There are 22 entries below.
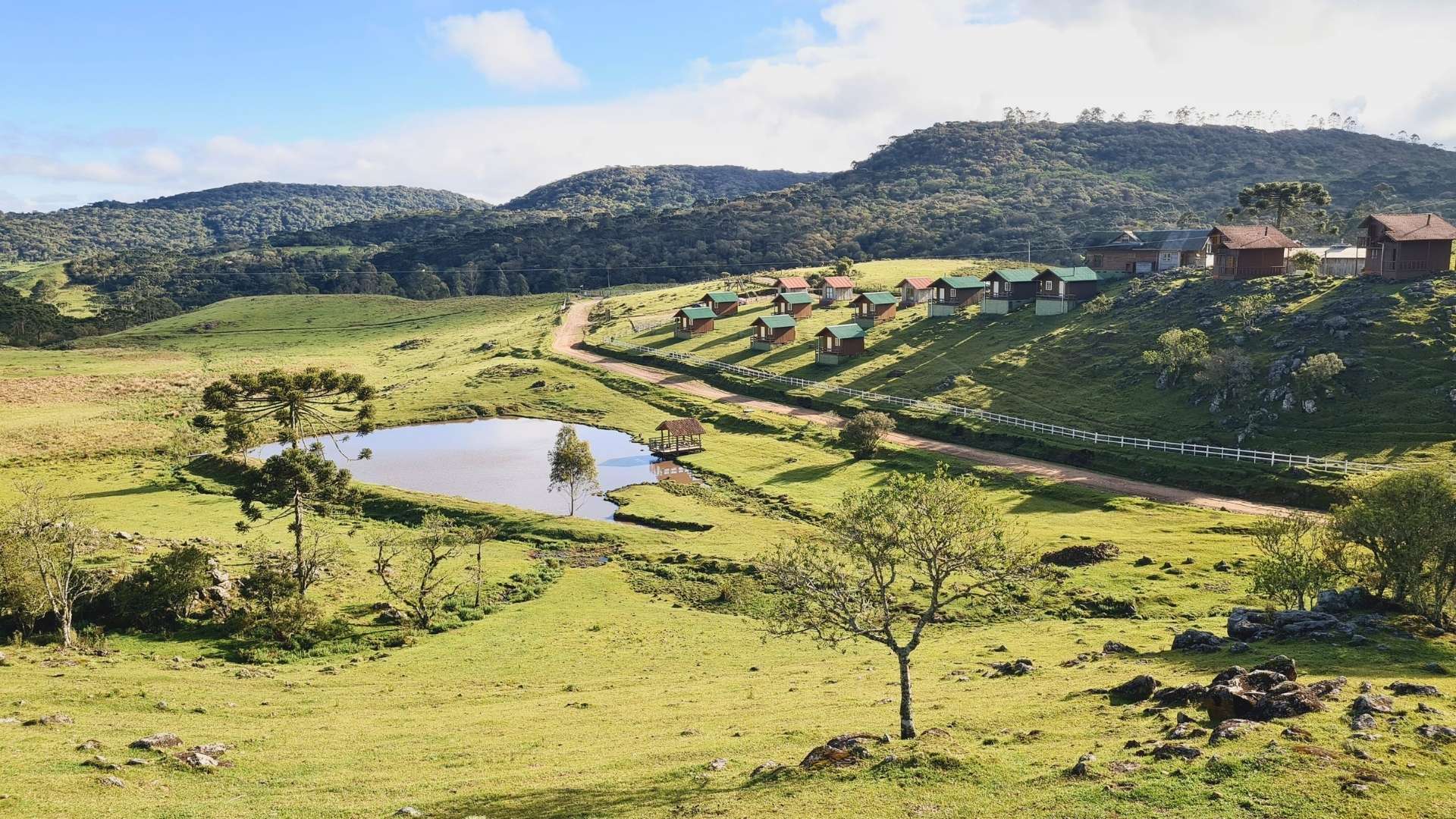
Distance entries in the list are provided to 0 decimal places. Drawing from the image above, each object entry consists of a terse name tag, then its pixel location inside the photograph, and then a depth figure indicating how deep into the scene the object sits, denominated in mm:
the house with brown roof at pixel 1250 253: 106875
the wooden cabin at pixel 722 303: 145000
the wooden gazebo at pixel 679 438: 82875
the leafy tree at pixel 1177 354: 87000
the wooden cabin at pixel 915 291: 136500
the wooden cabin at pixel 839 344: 112750
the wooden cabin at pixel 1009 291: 123375
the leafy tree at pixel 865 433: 79812
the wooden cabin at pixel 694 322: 137875
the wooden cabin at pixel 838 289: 147125
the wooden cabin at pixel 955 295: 126312
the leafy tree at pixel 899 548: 27516
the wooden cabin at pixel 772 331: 124750
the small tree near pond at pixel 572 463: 65812
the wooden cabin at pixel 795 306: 136625
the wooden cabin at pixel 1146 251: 124375
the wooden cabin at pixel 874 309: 127375
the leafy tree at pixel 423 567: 46812
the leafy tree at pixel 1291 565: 41250
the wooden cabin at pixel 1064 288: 118125
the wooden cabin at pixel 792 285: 146500
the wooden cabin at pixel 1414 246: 92562
